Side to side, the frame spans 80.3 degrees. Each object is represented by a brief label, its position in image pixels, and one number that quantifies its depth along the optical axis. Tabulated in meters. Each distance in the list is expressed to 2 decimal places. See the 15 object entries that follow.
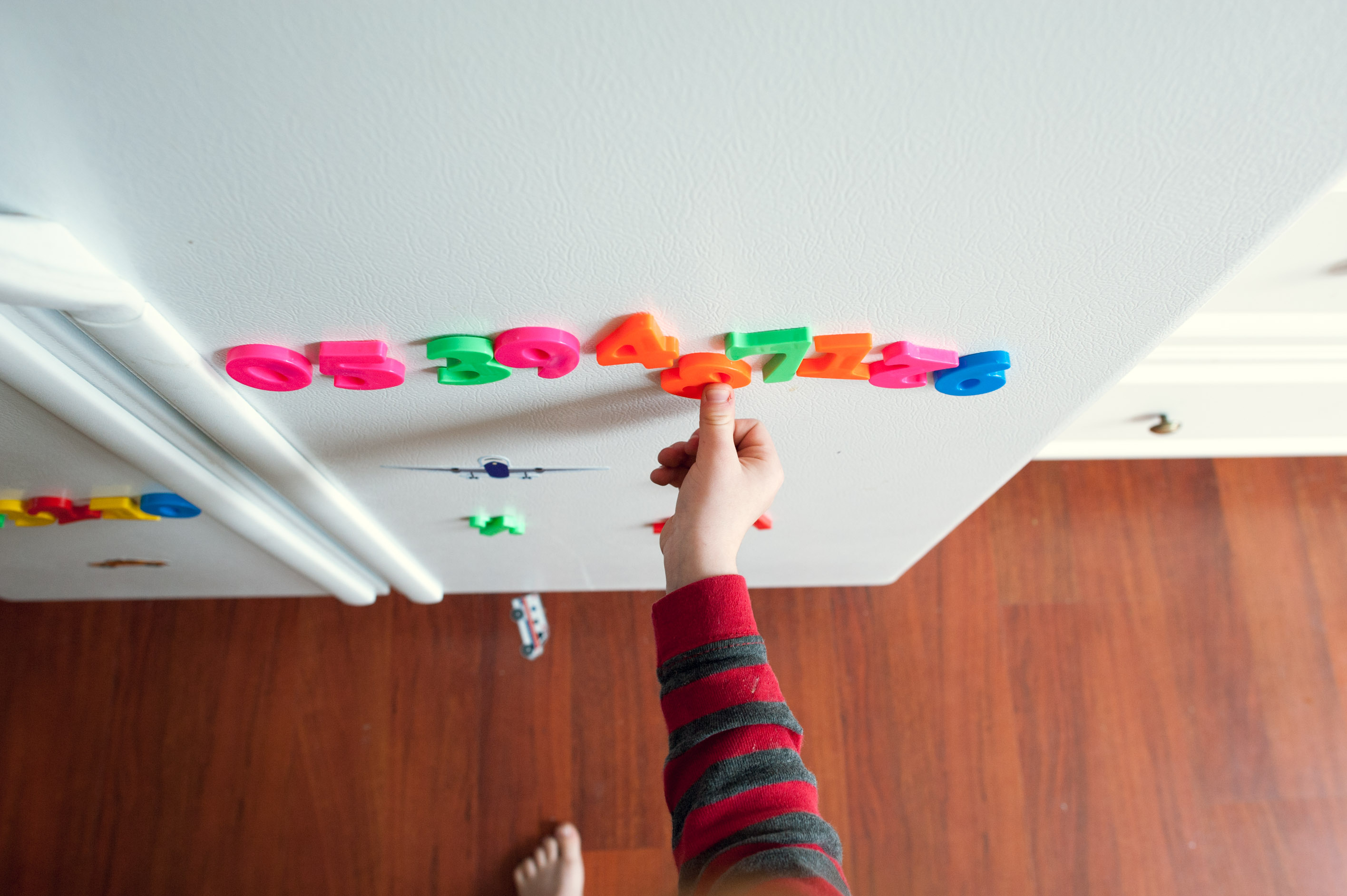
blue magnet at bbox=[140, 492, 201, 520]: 0.61
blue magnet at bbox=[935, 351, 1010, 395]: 0.44
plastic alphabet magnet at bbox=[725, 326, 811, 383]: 0.40
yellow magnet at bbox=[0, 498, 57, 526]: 0.62
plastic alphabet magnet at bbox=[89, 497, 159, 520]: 0.61
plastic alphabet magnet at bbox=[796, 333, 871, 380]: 0.41
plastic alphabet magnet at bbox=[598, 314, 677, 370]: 0.39
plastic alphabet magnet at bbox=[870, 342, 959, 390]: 0.42
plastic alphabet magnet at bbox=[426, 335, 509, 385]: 0.40
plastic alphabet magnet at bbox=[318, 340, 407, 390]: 0.40
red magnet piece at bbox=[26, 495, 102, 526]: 0.61
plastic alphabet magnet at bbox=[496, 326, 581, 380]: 0.39
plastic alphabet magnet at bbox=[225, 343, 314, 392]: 0.40
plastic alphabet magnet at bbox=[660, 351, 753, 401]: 0.43
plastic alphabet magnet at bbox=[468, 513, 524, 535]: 0.72
